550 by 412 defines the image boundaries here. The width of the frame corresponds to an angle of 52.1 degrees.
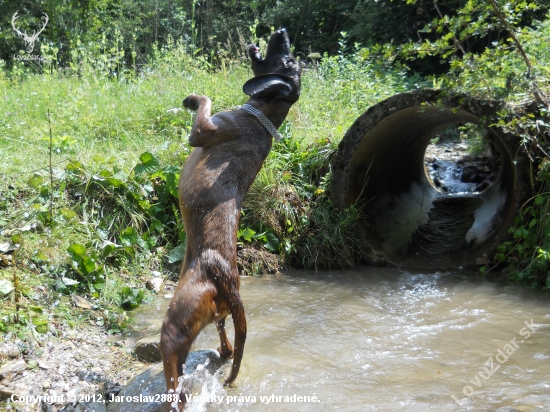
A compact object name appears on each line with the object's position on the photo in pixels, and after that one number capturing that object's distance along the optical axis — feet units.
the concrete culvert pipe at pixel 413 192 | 19.77
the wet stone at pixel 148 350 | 13.08
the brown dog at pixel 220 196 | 9.36
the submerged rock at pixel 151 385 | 10.59
